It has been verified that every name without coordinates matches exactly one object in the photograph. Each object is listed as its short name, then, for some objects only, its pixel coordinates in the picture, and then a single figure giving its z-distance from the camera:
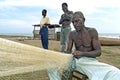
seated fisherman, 1.87
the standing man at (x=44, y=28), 4.54
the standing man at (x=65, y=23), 3.91
